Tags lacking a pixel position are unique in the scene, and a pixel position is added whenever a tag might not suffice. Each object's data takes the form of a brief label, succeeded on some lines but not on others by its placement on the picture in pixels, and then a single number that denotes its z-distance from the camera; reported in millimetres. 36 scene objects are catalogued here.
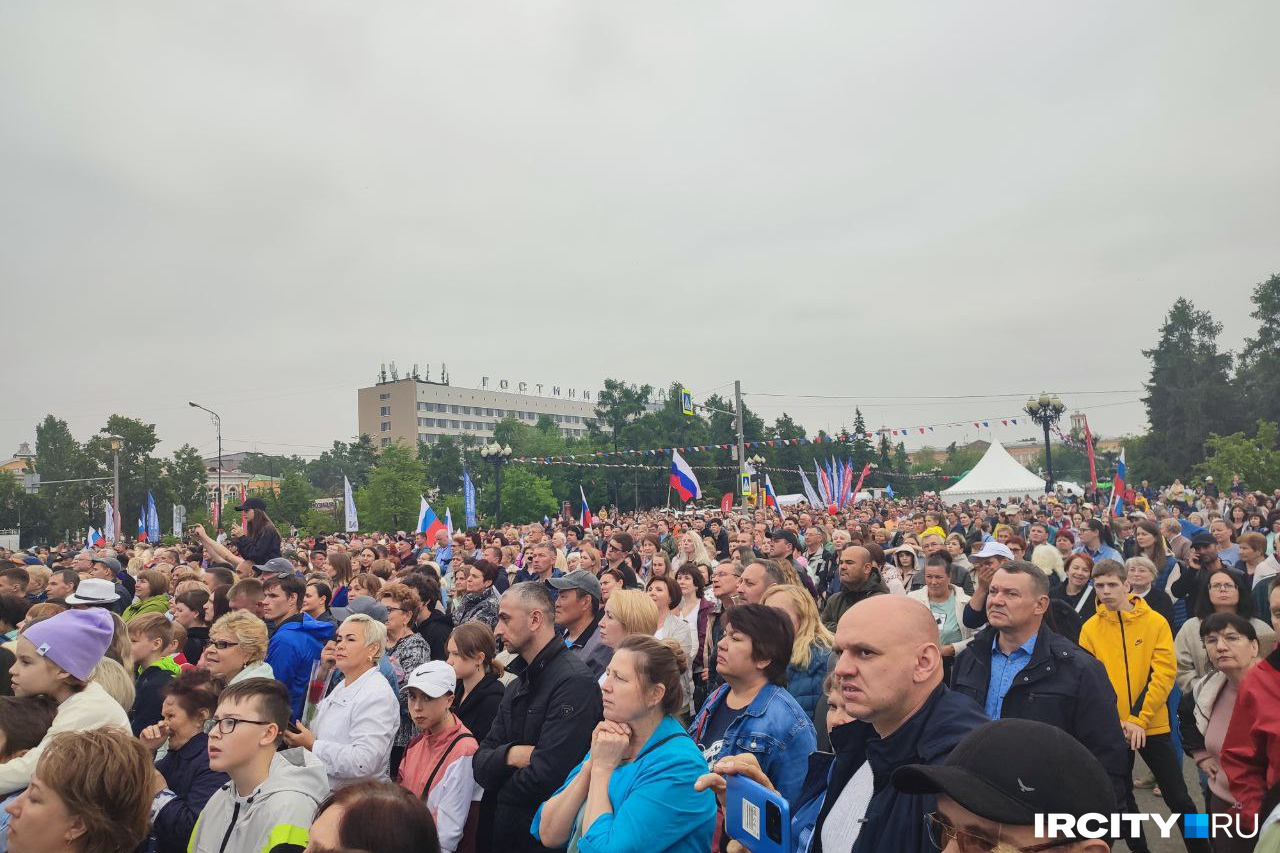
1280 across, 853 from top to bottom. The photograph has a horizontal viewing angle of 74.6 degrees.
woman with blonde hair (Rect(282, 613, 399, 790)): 4266
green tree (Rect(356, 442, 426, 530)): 49659
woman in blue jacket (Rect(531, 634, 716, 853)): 2998
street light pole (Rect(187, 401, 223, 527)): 34969
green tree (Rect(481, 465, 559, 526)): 53344
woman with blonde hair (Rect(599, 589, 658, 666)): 5297
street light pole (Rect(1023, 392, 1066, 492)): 30672
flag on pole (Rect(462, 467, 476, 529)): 26131
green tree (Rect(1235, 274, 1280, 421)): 58719
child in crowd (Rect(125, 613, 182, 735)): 5195
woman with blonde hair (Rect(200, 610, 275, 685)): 5172
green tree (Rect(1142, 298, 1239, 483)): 62000
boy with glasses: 3322
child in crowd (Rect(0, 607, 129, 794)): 4156
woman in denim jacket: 3484
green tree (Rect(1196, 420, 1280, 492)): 32531
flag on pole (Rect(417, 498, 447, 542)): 19750
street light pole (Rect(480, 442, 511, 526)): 28891
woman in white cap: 4105
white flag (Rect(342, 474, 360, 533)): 25109
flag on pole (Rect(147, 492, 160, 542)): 33425
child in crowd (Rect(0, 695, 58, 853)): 3887
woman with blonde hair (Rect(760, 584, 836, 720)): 4582
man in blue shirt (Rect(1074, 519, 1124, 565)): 9266
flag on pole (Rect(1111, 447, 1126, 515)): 20453
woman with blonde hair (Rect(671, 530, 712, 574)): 10531
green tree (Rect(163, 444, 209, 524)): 63156
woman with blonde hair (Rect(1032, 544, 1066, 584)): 9297
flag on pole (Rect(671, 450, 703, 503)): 23806
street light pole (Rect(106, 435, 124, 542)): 36312
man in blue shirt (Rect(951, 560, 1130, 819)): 4055
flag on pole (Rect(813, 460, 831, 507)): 34000
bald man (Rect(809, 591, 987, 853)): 2412
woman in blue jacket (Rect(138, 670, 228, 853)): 3701
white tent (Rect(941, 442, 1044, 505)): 35312
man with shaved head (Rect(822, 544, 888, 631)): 6891
